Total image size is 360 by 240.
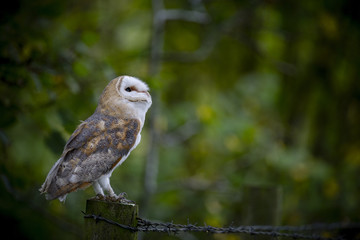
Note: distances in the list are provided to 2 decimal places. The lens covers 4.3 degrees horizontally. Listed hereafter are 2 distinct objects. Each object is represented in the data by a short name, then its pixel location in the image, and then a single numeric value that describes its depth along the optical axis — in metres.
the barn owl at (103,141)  11.30
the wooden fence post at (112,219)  11.24
